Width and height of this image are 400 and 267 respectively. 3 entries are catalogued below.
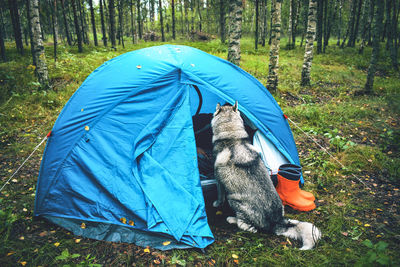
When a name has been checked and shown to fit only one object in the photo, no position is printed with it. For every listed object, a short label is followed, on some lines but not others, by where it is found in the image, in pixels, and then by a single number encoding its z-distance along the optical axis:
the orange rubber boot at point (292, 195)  3.80
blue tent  3.21
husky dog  3.15
